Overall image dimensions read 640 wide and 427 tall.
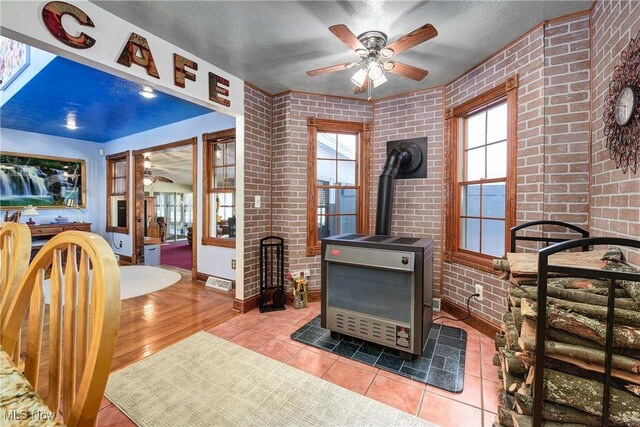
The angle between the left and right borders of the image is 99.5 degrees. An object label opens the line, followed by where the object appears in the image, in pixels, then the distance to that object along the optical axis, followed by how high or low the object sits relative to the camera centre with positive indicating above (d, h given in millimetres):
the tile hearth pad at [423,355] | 1936 -1192
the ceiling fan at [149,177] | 5461 +893
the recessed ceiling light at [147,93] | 3185 +1390
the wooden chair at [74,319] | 571 -304
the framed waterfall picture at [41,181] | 4812 +488
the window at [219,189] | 4035 +286
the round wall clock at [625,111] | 1375 +549
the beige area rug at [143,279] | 3715 -1134
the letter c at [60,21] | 1680 +1177
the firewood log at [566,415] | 974 -761
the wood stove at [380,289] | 2061 -661
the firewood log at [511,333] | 1346 -647
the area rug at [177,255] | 5721 -1186
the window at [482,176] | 2393 +338
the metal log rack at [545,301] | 899 -321
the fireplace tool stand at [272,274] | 3195 -801
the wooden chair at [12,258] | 1037 -213
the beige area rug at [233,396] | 1564 -1209
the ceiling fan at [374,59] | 1875 +1135
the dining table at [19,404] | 453 -360
